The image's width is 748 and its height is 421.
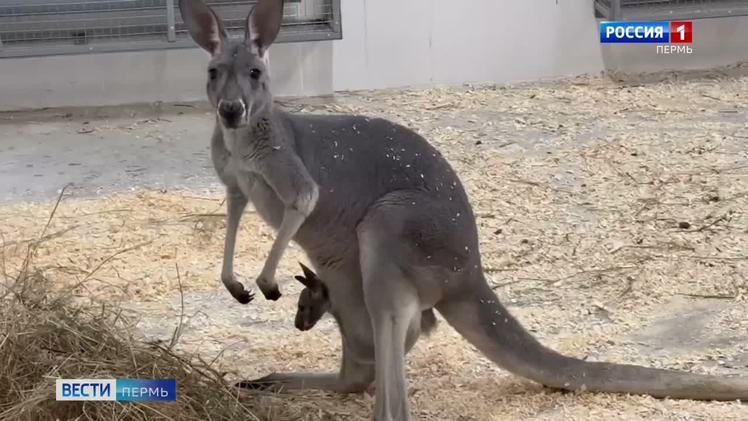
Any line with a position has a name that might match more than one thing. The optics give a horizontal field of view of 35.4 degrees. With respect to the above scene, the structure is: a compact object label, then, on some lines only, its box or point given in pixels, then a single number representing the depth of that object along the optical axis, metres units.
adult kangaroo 3.13
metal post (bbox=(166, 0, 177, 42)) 6.50
